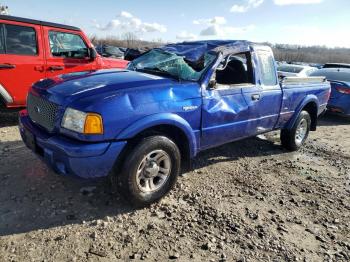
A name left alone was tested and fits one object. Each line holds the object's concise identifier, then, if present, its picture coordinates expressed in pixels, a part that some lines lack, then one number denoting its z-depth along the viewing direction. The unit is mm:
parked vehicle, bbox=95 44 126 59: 23023
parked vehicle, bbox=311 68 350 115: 9781
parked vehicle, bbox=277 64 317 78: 14659
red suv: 6152
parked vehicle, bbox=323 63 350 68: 15160
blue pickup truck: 3314
